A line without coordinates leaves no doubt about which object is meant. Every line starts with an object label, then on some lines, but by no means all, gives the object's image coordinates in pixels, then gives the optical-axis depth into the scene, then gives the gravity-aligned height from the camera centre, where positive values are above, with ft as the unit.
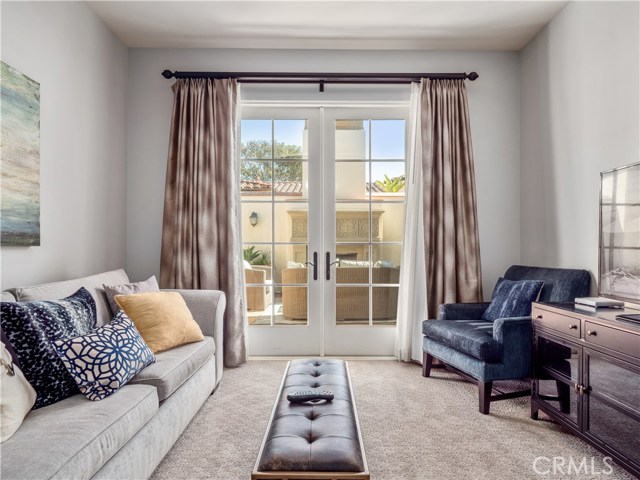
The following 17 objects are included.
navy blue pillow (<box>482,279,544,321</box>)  10.03 -1.46
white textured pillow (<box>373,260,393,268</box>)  13.73 -0.82
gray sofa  4.52 -2.30
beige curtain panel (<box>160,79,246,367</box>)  12.59 +1.05
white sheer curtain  12.99 -0.63
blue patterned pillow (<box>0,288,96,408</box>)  5.77 -1.47
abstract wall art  7.68 +1.46
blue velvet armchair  9.04 -2.21
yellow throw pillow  8.44 -1.64
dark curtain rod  12.88 +4.82
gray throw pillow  8.98 -1.11
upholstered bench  4.70 -2.42
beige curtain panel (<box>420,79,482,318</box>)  12.73 +1.18
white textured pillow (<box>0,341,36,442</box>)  4.84 -1.87
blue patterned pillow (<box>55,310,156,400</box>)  5.98 -1.76
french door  13.61 +0.47
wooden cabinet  6.30 -2.30
